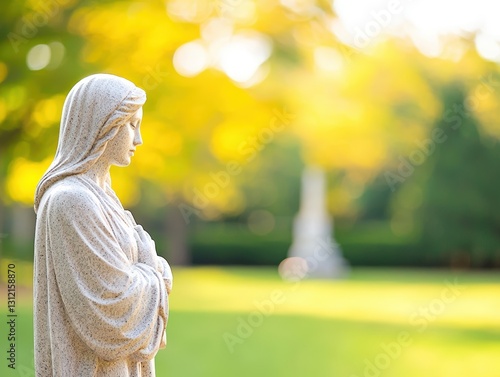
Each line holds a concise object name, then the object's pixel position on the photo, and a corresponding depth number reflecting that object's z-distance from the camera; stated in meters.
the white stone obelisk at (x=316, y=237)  27.17
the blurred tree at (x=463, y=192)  28.55
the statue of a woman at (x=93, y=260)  3.59
